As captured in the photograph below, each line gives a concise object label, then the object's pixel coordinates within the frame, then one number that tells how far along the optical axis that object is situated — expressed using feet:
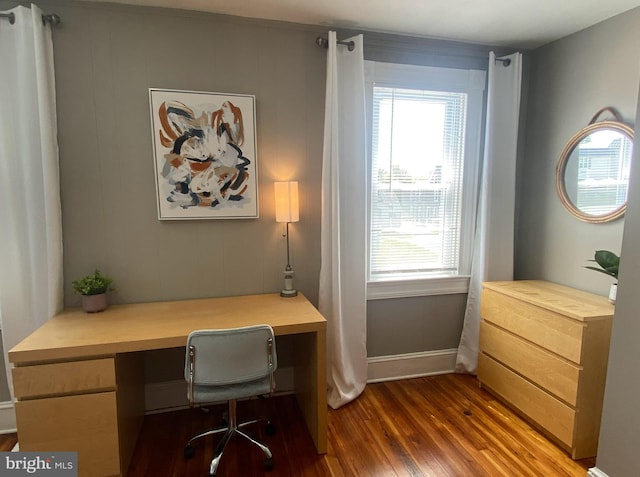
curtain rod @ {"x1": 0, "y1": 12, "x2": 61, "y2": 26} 6.33
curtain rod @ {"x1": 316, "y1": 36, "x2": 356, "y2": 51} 7.61
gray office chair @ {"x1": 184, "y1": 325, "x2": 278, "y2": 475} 5.46
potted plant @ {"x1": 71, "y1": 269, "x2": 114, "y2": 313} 6.74
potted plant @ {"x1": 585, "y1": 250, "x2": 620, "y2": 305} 6.61
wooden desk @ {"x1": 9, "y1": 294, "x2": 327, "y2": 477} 5.30
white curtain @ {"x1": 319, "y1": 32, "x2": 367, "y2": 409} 7.80
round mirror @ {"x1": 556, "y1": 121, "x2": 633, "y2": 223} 7.18
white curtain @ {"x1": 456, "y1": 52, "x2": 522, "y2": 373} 8.77
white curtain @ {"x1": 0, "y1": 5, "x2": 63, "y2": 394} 6.43
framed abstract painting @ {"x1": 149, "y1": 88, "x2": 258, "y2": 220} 7.23
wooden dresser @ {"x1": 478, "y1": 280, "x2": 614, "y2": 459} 6.31
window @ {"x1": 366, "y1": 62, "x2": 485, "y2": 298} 8.57
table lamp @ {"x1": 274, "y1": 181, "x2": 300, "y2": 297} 7.45
